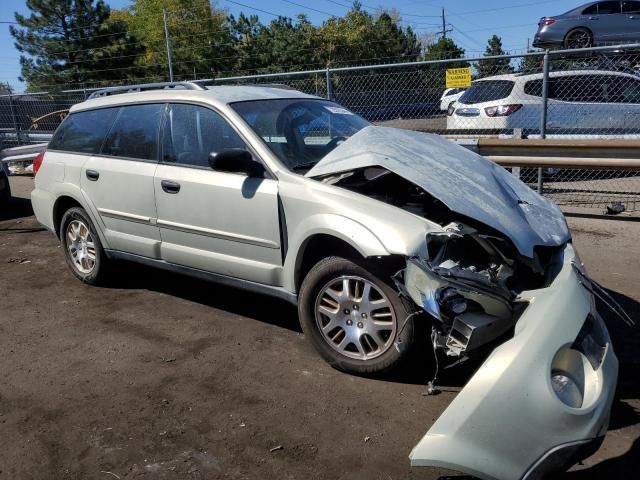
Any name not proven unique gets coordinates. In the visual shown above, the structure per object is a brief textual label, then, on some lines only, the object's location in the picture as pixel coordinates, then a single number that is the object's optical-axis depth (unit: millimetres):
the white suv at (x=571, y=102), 8695
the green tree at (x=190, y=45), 38125
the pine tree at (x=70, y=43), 35969
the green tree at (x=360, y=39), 47050
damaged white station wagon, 2387
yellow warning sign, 8336
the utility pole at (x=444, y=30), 65638
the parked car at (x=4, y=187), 9430
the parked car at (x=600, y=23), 14445
